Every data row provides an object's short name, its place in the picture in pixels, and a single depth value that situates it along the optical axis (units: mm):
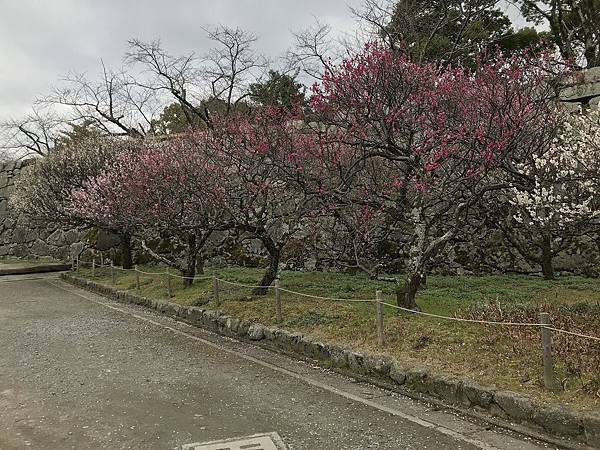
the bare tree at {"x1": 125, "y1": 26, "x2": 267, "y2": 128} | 22078
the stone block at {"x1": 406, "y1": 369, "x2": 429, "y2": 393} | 5863
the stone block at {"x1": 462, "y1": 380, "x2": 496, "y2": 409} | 5195
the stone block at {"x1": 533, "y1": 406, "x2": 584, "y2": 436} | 4477
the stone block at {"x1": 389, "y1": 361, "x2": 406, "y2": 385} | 6121
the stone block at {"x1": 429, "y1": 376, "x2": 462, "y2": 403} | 5496
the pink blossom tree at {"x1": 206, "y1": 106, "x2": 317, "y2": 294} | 9688
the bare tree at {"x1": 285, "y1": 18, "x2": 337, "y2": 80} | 18831
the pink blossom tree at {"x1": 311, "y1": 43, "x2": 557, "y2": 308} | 7891
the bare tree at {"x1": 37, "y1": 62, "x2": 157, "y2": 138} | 25156
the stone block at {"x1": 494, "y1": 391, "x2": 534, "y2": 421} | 4840
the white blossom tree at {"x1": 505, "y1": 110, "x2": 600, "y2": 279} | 7707
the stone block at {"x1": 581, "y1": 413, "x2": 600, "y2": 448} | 4320
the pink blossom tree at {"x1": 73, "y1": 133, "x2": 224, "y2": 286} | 11523
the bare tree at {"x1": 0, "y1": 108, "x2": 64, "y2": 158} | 30734
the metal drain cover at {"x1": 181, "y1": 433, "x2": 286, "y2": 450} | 4477
